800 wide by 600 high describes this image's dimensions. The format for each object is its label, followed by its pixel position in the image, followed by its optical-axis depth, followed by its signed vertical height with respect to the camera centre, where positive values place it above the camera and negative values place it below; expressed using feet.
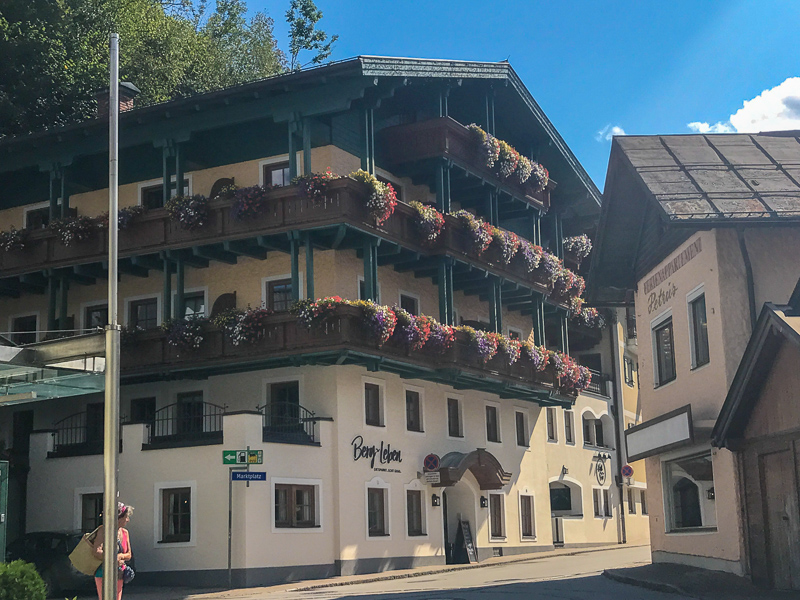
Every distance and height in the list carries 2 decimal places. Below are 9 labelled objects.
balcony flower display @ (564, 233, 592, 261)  140.46 +31.73
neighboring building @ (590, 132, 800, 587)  62.39 +12.86
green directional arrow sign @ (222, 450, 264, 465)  79.71 +4.28
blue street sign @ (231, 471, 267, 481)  78.84 +2.94
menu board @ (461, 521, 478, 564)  112.27 -3.00
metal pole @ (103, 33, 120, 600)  41.91 +5.10
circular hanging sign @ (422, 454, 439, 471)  104.83 +4.61
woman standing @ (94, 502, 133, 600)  44.26 -0.77
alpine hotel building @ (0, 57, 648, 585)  90.07 +18.17
